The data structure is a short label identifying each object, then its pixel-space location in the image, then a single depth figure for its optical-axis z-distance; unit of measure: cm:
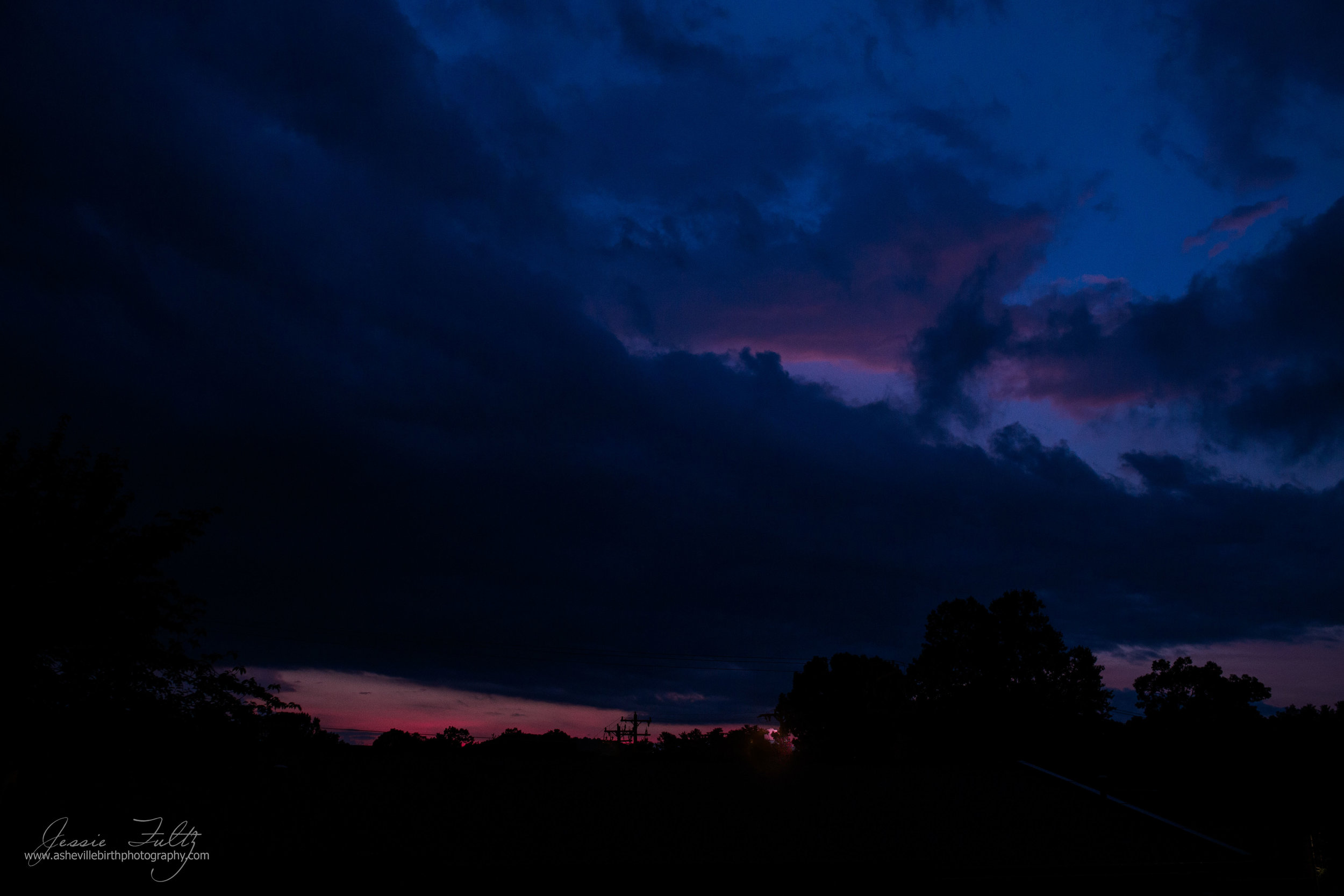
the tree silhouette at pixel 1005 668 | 6072
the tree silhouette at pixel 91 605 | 2391
